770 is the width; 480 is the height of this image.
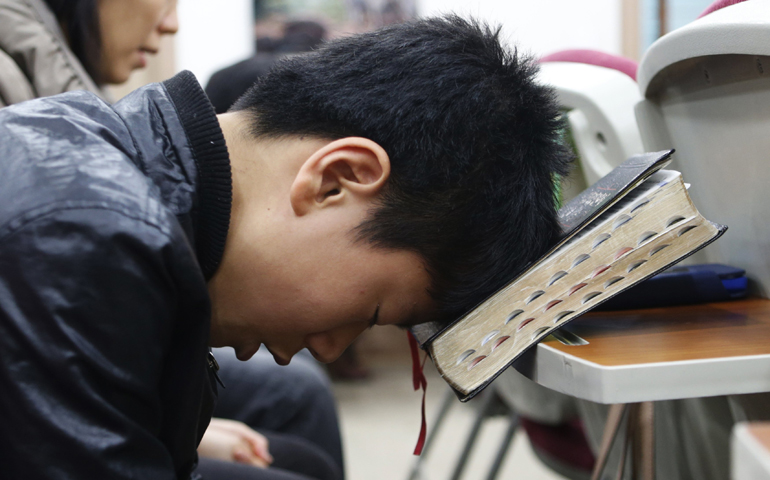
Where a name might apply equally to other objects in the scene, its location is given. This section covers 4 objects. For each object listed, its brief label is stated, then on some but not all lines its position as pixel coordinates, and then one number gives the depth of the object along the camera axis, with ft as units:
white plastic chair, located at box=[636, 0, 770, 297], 3.84
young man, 3.46
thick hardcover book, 3.73
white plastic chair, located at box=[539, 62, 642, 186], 4.56
